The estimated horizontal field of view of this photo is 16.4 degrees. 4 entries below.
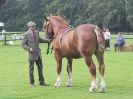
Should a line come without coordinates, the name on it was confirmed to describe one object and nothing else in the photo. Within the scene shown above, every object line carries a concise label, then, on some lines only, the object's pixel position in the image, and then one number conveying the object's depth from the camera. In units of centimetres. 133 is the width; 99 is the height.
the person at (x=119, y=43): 3844
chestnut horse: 1370
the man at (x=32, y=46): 1552
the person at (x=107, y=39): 3888
